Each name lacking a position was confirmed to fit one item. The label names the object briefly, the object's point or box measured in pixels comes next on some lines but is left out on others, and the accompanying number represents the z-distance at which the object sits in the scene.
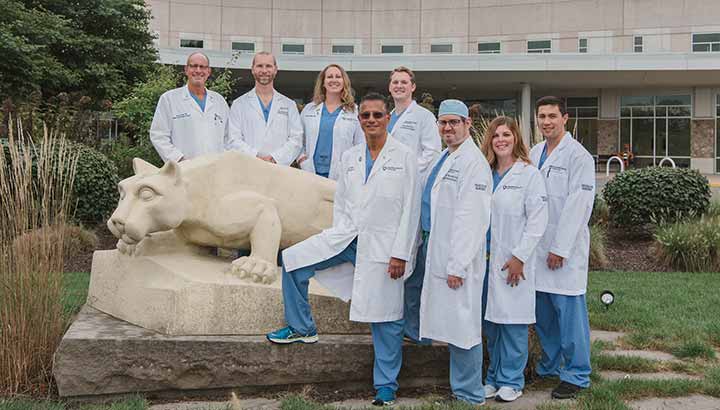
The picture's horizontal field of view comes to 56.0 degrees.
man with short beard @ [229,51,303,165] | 6.07
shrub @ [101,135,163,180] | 12.62
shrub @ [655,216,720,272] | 9.98
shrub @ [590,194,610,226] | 12.71
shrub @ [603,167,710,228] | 11.41
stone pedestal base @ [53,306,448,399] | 4.47
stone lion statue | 4.77
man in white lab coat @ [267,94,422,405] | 4.38
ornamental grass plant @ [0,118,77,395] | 4.56
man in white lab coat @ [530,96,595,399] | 4.65
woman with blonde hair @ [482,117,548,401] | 4.46
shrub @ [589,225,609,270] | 10.36
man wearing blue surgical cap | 4.22
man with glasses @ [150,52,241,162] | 5.80
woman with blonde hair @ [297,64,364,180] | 5.89
